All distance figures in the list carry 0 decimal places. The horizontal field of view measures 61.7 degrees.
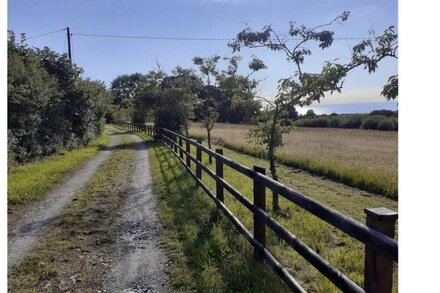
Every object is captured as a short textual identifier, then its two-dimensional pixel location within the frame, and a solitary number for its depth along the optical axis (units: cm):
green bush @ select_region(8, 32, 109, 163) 1232
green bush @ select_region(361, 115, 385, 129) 4859
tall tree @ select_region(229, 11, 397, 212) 501
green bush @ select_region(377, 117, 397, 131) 4301
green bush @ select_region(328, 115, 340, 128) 5728
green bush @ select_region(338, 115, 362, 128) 5369
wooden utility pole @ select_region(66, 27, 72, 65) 2668
